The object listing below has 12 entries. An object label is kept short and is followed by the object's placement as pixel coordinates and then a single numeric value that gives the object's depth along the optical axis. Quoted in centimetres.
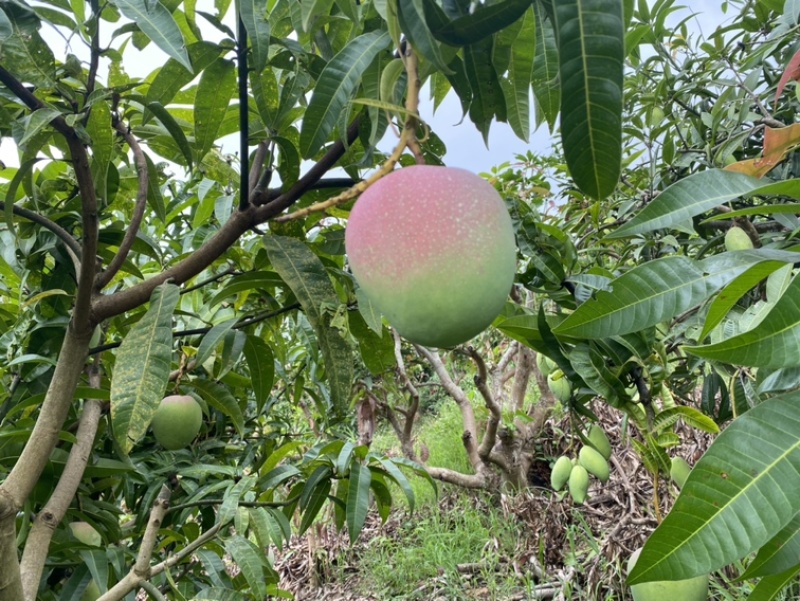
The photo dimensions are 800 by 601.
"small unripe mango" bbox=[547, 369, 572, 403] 150
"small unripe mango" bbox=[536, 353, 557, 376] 182
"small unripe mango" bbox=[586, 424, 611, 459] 141
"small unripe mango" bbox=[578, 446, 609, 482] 154
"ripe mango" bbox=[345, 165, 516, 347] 60
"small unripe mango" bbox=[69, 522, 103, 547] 136
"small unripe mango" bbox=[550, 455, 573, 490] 202
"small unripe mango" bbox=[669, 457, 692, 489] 101
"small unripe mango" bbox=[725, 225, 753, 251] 123
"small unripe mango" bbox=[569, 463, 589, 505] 185
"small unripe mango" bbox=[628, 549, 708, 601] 111
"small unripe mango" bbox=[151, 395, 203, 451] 140
